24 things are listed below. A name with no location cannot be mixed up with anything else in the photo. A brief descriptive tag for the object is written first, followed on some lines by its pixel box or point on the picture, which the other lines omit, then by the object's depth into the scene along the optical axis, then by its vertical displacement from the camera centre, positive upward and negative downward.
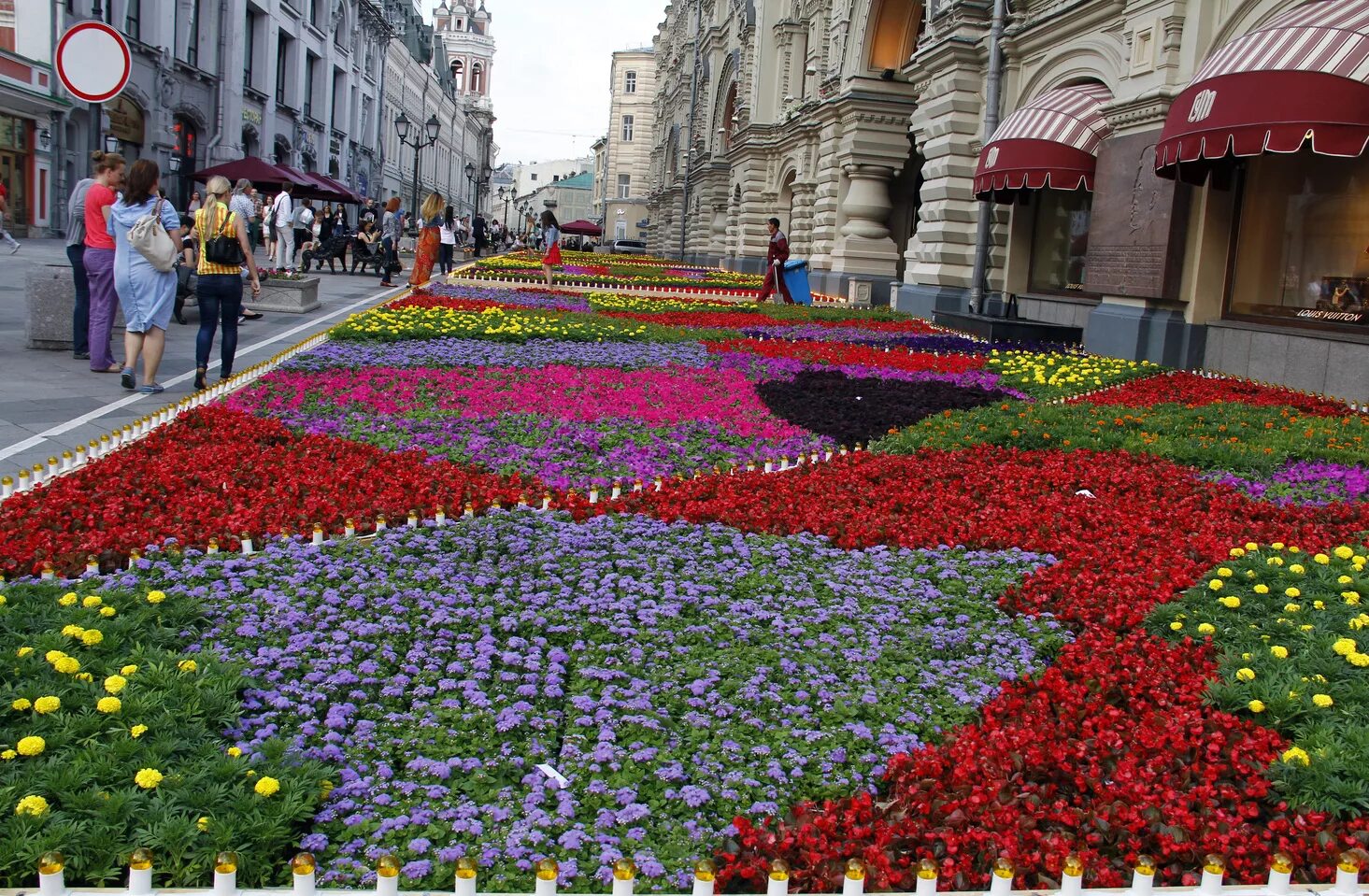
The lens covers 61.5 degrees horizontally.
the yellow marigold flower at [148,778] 2.75 -1.23
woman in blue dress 9.21 -0.23
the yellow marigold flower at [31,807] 2.58 -1.23
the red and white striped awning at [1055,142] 17.12 +2.66
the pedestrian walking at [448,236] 25.89 +1.00
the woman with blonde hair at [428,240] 19.41 +0.68
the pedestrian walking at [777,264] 22.75 +0.75
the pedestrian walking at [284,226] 23.19 +0.88
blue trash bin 23.74 +0.46
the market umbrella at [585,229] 71.19 +3.77
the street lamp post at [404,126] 42.25 +5.72
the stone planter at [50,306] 10.91 -0.48
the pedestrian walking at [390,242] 25.50 +0.78
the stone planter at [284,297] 17.12 -0.41
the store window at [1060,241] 19.34 +1.40
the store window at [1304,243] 13.12 +1.14
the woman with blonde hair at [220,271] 9.54 -0.05
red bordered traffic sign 7.44 +1.26
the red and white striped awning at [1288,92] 11.19 +2.45
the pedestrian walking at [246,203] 15.91 +1.02
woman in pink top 9.91 -0.12
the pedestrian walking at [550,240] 22.61 +0.93
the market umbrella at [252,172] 22.06 +1.82
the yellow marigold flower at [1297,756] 3.16 -1.14
